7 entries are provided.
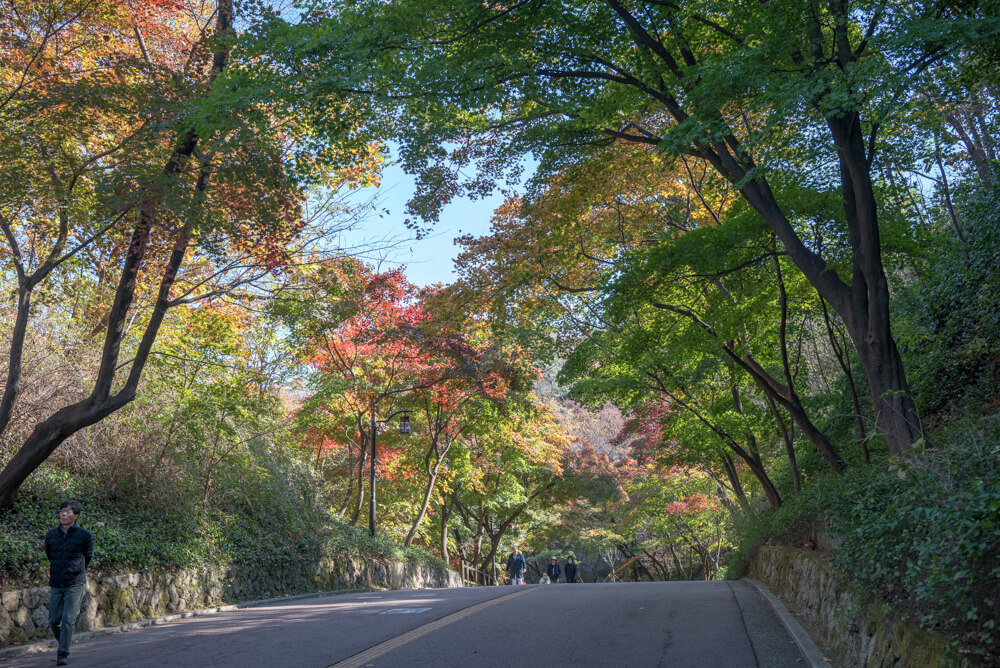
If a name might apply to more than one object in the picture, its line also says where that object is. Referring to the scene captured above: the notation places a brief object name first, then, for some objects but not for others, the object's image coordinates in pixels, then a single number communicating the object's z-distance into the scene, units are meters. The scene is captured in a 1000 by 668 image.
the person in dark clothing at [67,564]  7.48
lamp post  21.48
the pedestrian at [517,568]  28.16
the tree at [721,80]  7.86
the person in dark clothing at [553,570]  32.81
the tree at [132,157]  9.80
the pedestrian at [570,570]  32.75
